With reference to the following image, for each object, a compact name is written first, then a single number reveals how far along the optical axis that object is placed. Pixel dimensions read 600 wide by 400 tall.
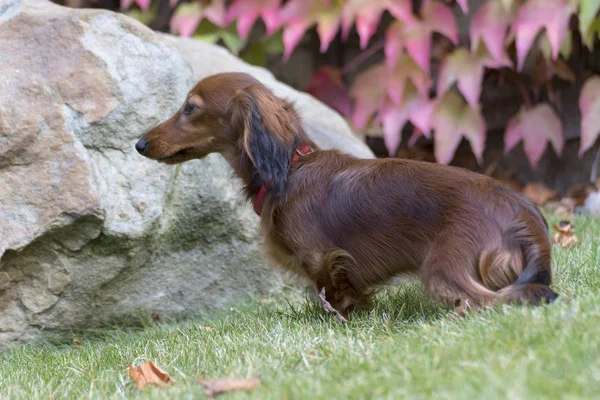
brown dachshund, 5.84
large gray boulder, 7.36
